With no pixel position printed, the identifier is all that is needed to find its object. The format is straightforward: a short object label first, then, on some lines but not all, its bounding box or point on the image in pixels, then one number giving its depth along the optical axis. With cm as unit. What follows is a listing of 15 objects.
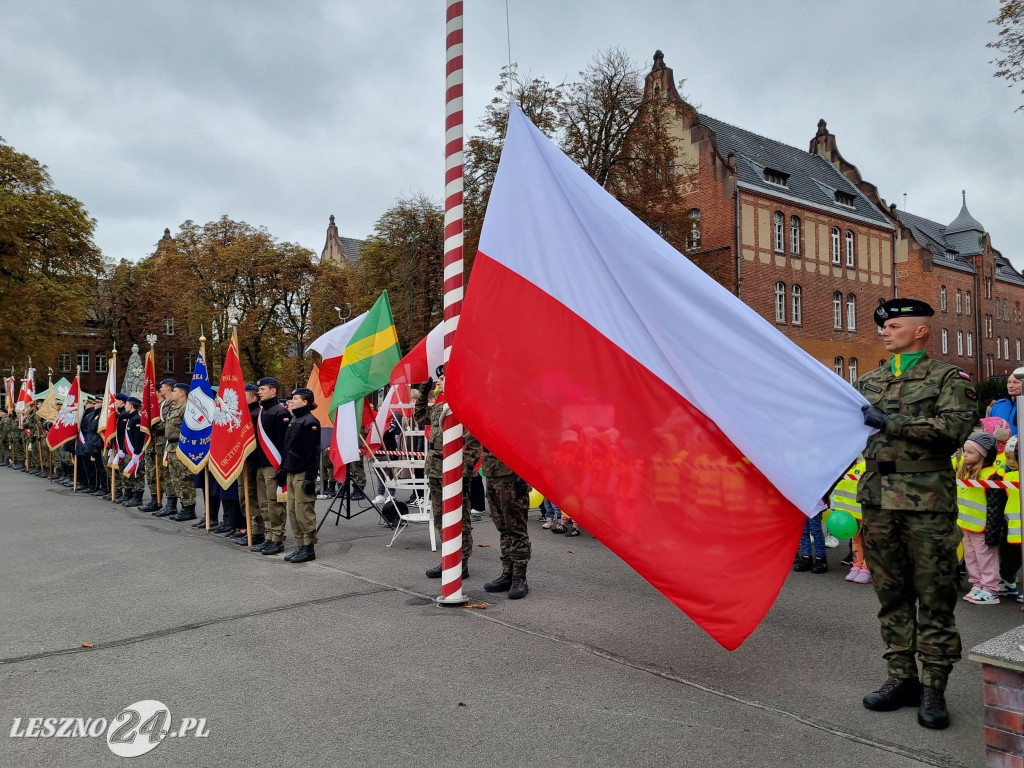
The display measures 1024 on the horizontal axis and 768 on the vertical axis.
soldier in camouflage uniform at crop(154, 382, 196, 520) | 1205
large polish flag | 404
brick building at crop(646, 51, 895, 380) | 3712
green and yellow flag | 913
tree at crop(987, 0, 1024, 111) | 1406
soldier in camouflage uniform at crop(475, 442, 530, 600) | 696
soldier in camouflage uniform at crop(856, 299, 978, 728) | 396
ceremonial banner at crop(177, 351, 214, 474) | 1091
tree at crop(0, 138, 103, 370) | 3322
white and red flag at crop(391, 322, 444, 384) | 790
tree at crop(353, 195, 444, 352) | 3133
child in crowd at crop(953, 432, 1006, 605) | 662
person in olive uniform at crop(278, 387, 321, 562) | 839
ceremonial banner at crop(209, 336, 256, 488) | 955
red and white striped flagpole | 633
